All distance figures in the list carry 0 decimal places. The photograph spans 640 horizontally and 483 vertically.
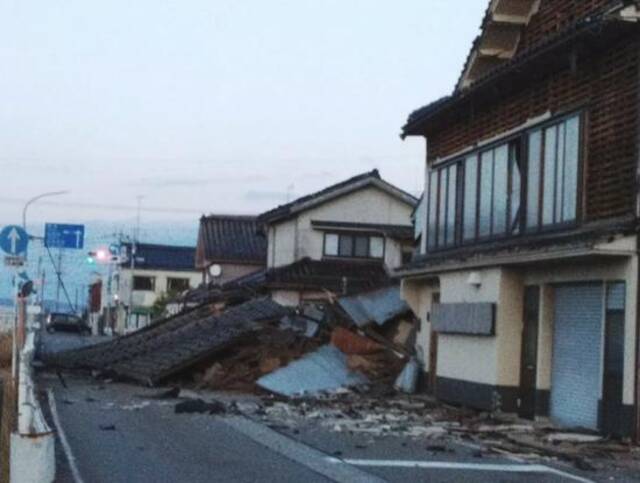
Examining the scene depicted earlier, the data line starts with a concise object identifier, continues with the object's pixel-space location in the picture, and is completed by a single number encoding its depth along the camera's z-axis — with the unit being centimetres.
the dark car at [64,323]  8756
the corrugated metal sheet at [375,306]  3594
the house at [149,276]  9988
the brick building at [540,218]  2147
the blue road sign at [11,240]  2836
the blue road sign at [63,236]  3981
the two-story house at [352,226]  5641
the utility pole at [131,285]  9544
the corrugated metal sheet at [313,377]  3198
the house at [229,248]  7162
